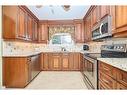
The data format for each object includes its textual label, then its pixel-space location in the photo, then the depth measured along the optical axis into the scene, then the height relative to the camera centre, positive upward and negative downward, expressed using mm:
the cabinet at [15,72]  1917 -586
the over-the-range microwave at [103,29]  1382 +357
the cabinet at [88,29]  2700 +606
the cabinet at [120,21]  1022 +346
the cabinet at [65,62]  3315 -636
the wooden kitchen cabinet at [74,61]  3306 -573
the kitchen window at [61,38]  3613 +384
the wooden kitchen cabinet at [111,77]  766 -346
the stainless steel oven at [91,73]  1448 -520
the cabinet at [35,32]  3147 +603
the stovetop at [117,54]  1334 -142
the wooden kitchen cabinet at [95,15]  1969 +809
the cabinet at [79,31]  3464 +665
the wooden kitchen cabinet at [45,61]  3351 -581
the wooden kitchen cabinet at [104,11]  1473 +692
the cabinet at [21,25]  2070 +583
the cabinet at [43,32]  3525 +633
